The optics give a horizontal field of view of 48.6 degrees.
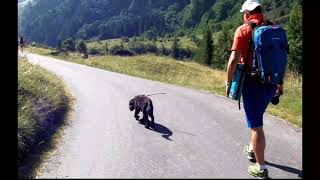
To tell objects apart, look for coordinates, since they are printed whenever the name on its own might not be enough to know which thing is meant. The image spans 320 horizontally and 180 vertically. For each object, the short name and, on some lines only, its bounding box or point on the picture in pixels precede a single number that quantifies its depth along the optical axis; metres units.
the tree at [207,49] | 64.22
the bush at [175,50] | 102.24
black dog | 7.47
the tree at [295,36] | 34.10
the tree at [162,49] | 108.34
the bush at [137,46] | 107.30
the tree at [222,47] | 57.76
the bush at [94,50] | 98.86
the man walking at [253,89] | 4.73
